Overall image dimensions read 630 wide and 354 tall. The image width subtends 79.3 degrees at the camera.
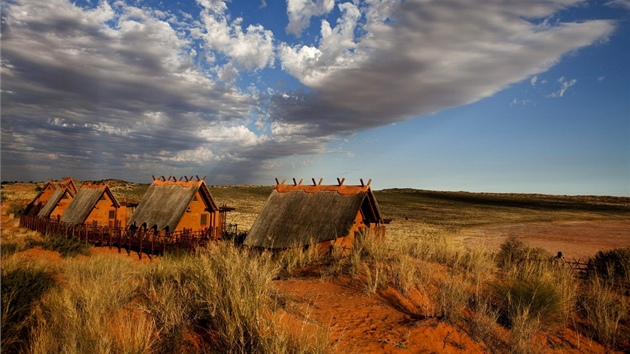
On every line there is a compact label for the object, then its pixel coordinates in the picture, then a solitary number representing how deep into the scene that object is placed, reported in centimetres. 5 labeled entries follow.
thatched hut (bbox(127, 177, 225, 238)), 2409
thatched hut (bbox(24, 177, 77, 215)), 3409
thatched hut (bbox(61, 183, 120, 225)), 2728
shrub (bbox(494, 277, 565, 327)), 755
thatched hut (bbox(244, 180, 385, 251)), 1539
